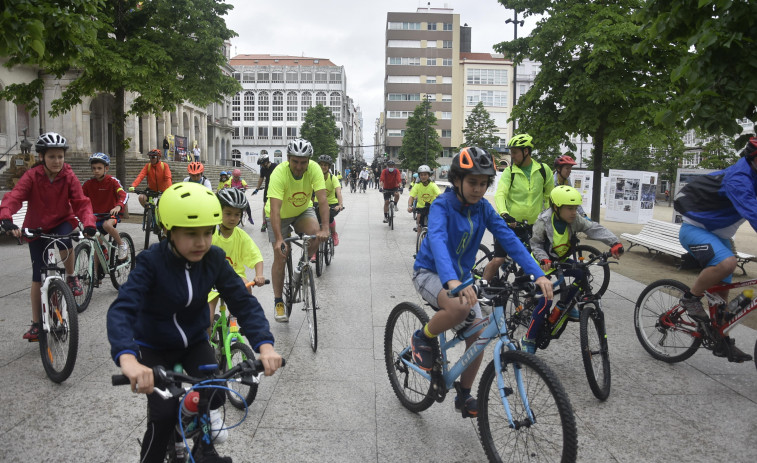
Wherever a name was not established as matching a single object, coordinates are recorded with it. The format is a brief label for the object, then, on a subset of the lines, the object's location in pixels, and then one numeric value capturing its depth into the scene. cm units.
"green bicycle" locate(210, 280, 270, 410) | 409
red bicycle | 496
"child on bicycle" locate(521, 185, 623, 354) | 549
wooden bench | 1065
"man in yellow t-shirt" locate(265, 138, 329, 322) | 619
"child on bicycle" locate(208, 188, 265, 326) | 456
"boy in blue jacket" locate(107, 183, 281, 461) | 252
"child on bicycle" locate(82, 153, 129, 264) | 764
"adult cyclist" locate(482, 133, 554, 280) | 697
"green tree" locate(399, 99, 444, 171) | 6912
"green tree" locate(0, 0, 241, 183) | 1561
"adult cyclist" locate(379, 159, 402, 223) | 1844
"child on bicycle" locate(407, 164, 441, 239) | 1353
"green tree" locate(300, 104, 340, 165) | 8944
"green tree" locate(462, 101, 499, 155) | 6881
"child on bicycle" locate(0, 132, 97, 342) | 534
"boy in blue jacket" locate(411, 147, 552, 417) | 350
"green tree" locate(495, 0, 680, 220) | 1267
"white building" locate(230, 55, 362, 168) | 11981
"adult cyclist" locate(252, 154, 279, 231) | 1659
